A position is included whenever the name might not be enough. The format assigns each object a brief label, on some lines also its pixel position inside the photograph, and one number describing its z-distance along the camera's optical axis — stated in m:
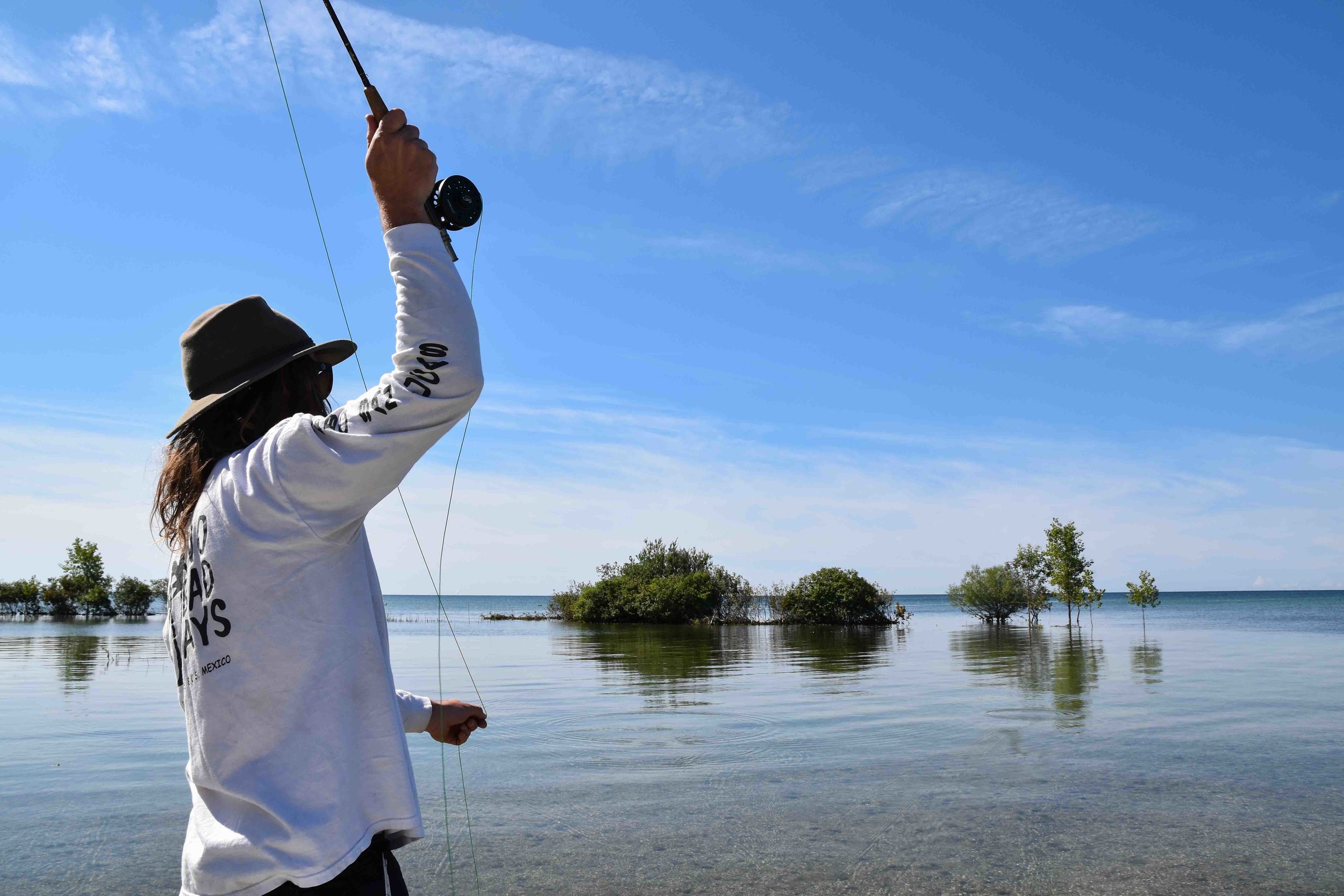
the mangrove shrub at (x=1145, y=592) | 40.94
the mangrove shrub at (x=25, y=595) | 61.31
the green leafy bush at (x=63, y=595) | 60.06
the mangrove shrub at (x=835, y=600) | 45.66
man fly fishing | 1.59
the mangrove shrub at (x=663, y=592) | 48.06
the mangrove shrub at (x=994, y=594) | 46.50
